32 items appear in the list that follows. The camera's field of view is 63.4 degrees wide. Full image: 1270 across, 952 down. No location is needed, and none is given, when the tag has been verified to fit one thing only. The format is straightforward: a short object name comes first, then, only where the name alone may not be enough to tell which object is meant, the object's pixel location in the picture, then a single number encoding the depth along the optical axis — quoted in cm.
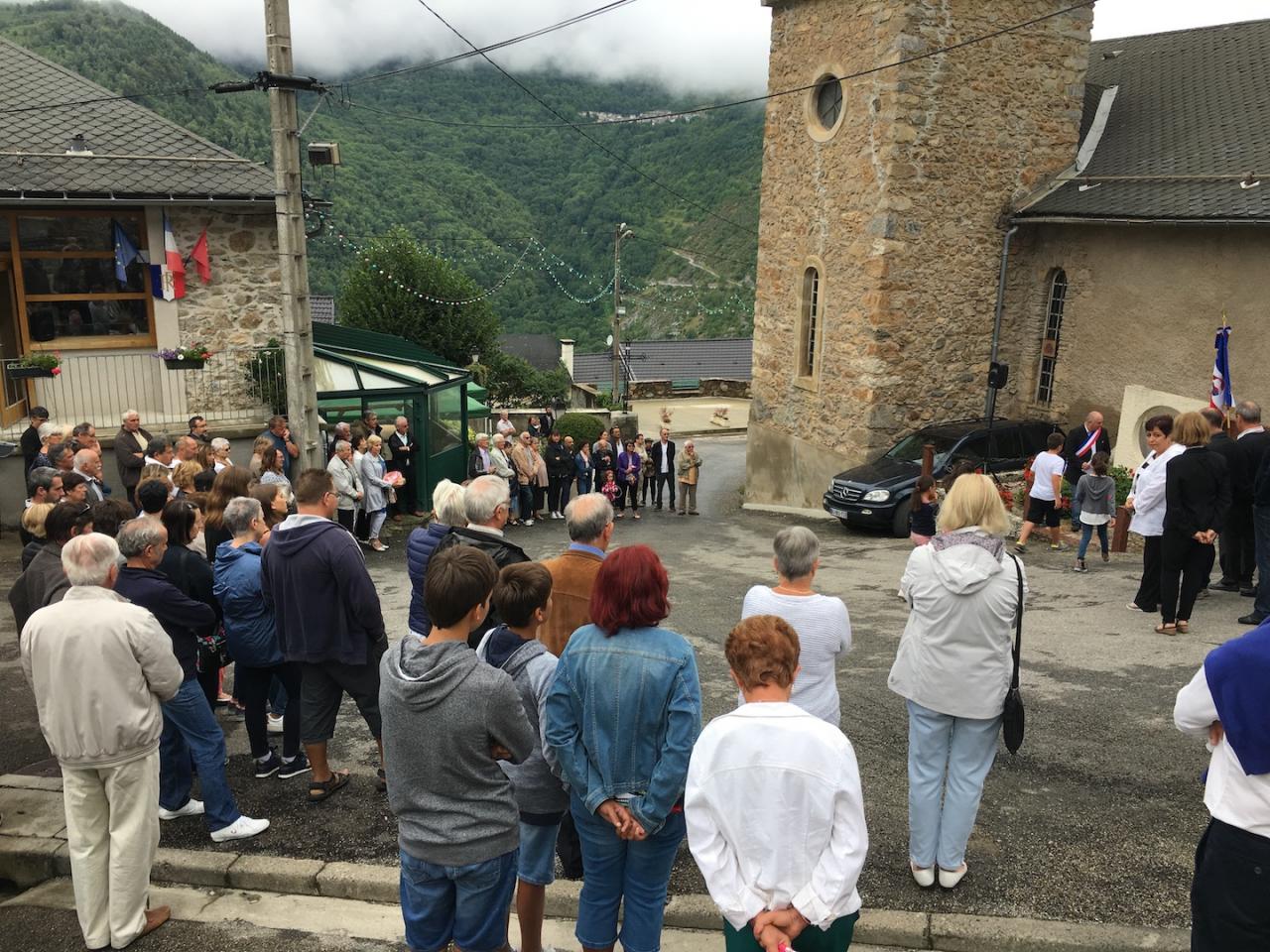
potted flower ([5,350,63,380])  1211
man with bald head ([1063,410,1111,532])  1236
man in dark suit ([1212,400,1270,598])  792
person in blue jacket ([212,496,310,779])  507
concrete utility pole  1041
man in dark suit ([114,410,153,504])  1038
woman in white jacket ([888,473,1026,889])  404
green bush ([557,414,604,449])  2667
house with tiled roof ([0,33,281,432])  1268
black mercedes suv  1506
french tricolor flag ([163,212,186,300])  1305
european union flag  1298
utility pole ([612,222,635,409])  3412
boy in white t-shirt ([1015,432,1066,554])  1166
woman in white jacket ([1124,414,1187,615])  755
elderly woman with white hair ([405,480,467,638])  484
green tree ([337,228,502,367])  3494
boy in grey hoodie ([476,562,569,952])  368
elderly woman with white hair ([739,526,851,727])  390
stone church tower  1648
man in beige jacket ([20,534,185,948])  394
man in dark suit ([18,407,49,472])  1045
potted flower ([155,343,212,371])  1303
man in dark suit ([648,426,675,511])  1731
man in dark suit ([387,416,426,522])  1327
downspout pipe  1766
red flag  1330
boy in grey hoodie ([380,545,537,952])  325
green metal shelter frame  1355
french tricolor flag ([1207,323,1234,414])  1366
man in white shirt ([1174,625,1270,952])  287
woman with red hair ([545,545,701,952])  324
